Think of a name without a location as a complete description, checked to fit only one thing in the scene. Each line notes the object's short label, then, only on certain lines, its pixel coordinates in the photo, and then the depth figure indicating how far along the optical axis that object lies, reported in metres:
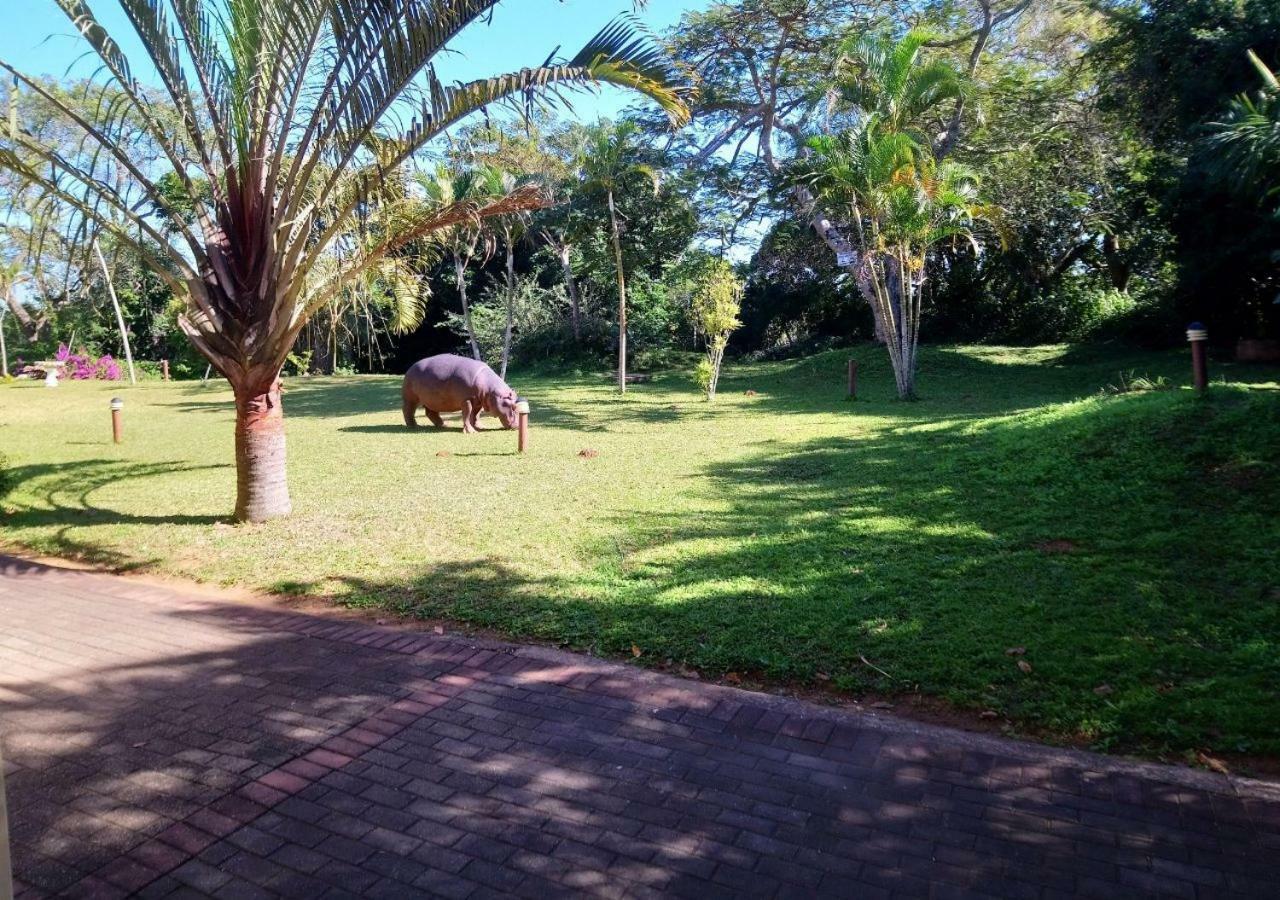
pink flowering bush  30.98
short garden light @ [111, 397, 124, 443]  14.65
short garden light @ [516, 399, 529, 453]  12.48
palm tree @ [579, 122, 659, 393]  20.39
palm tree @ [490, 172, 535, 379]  21.12
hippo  14.80
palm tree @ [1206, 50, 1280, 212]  8.75
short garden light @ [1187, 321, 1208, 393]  9.40
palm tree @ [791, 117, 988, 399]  15.58
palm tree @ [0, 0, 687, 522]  7.21
